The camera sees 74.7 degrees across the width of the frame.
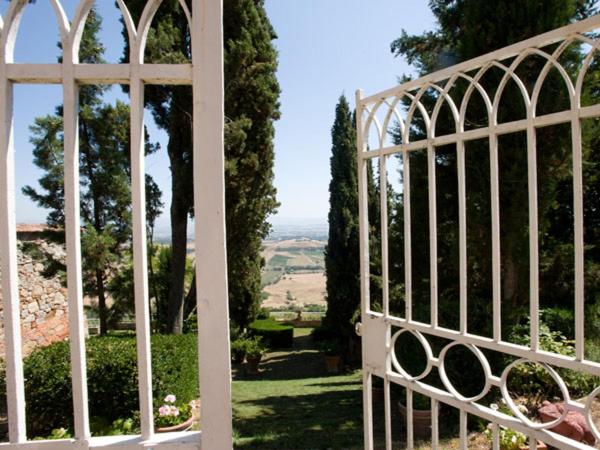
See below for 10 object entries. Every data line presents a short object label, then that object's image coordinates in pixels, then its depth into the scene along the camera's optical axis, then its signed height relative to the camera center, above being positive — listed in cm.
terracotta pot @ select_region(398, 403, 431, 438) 472 -250
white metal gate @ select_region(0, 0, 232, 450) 119 +3
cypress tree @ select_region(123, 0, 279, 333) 766 +218
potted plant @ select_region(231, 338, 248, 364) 977 -325
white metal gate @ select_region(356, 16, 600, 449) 127 -12
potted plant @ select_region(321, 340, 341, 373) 979 -343
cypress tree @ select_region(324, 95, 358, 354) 1030 -45
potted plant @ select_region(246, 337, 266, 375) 959 -330
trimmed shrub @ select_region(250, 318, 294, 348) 1228 -356
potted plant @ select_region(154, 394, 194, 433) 435 -236
